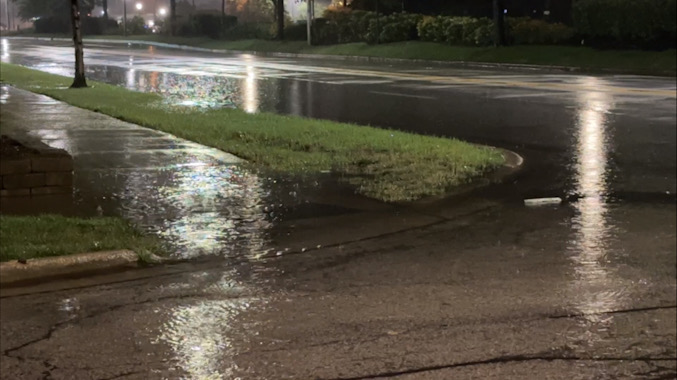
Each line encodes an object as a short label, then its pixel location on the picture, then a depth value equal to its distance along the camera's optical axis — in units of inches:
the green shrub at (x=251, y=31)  2262.6
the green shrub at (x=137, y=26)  3444.4
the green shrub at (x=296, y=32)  2185.0
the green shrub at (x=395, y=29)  1844.2
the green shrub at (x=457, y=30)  1612.9
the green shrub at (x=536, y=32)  1499.8
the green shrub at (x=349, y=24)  1956.2
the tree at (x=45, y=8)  3663.9
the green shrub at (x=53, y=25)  3678.6
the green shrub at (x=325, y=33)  2053.4
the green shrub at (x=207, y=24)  2624.5
